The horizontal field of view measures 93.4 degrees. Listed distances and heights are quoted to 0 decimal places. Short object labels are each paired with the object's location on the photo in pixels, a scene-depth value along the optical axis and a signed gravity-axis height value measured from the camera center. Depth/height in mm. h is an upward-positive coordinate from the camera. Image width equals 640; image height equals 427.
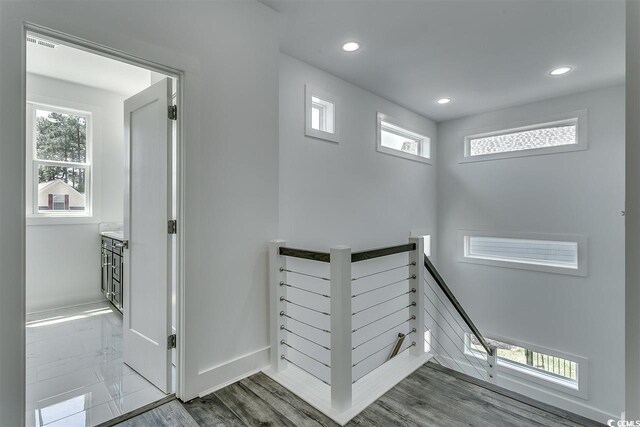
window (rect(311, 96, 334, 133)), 3549 +1176
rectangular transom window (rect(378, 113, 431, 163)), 4375 +1177
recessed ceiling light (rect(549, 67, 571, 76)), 3375 +1633
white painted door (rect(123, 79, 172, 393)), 2057 -152
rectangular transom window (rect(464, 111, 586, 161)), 4180 +1140
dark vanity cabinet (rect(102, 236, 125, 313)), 3398 -674
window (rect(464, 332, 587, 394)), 4090 -2197
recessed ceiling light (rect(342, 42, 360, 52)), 2909 +1644
